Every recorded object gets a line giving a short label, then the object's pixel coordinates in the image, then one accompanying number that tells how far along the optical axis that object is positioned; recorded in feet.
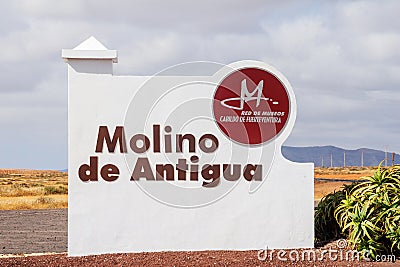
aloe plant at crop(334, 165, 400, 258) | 41.29
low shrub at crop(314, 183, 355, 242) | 47.32
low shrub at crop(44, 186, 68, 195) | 149.69
